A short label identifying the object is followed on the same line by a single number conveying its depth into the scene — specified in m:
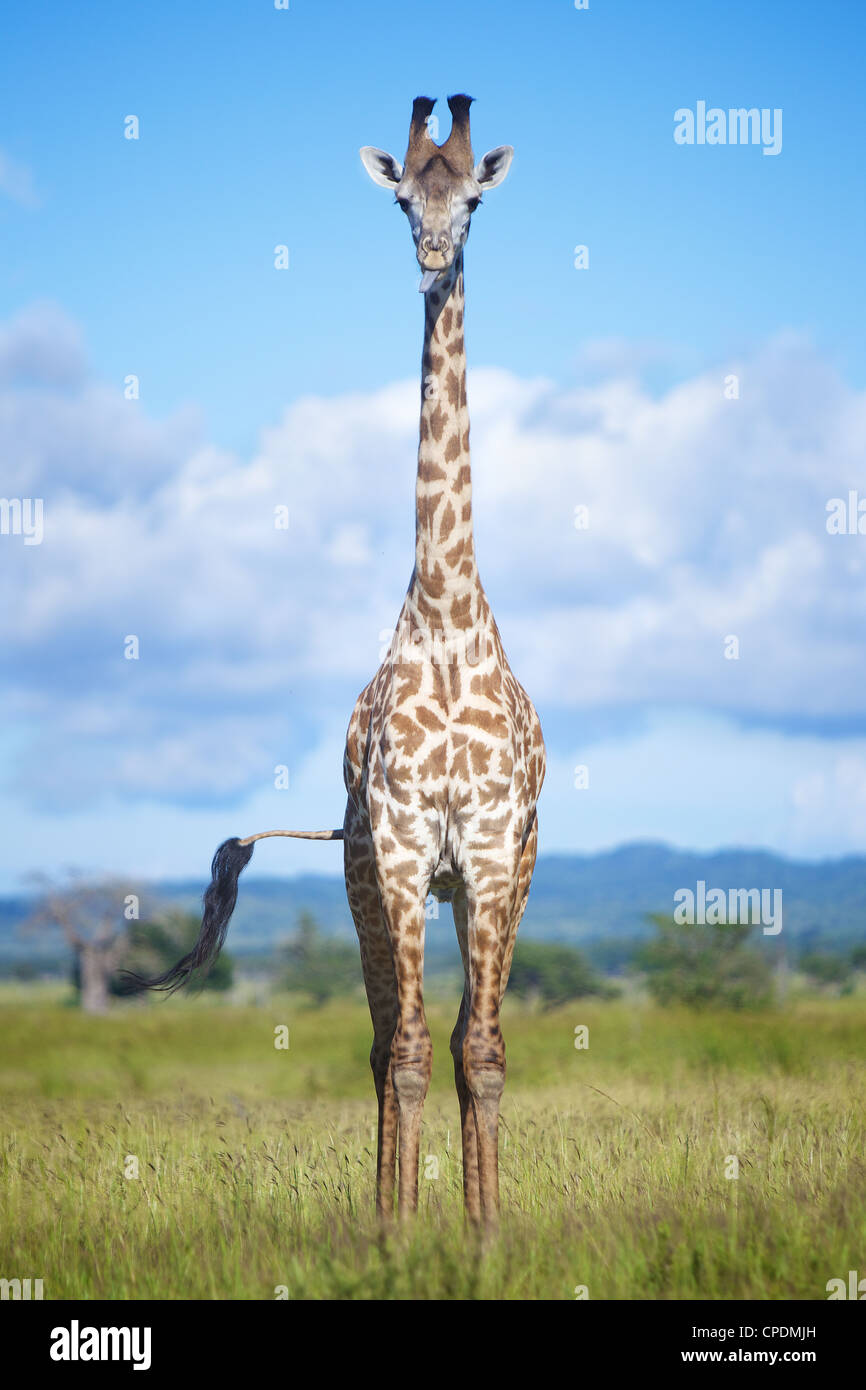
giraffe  6.64
